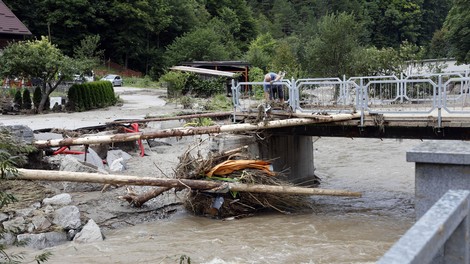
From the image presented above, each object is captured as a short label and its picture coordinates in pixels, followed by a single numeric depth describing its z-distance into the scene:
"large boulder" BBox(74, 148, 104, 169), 16.35
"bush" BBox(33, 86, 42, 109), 31.17
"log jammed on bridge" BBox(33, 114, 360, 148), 14.26
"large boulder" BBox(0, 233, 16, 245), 10.58
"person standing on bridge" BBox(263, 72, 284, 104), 17.19
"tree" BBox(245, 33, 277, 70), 55.62
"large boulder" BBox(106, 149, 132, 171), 16.80
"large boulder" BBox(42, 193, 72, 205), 12.52
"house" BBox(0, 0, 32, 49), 44.25
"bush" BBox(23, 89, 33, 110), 31.53
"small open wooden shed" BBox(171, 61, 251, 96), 41.47
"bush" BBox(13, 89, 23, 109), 31.36
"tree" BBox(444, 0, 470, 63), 39.88
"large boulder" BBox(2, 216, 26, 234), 11.03
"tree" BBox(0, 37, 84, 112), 29.31
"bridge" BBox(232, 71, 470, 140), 13.24
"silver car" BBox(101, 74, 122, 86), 55.97
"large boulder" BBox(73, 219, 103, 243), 11.06
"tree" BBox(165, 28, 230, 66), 60.81
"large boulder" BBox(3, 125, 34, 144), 14.47
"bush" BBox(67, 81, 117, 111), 32.44
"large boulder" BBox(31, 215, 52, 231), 11.18
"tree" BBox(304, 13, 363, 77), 33.19
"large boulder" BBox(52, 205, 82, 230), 11.42
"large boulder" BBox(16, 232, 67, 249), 10.62
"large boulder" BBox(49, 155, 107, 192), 13.90
